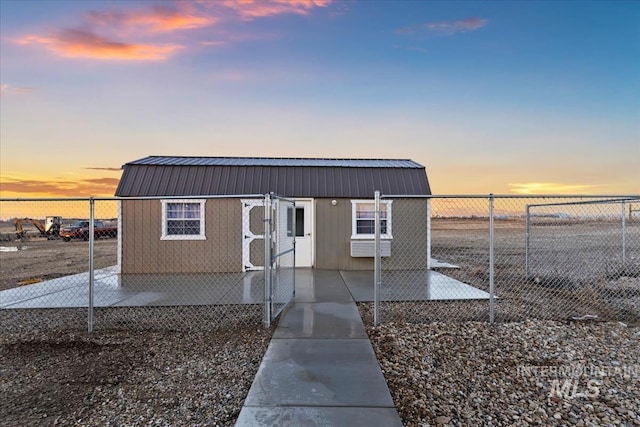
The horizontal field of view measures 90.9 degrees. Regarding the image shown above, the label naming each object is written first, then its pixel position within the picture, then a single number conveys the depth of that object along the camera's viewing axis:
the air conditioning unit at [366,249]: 10.48
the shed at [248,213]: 10.31
